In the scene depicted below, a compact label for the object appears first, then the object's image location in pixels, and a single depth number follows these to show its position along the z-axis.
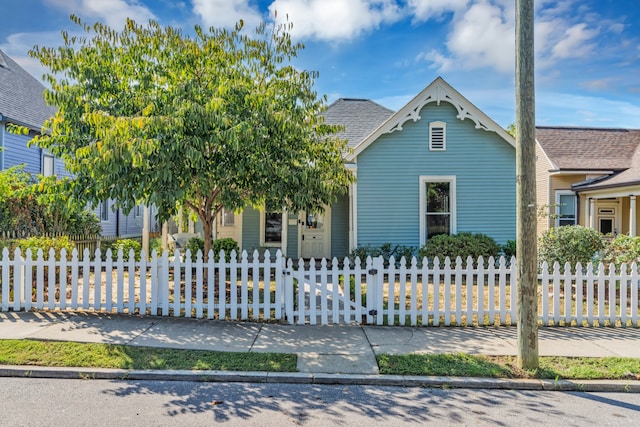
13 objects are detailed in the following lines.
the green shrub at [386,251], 12.10
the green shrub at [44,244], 8.81
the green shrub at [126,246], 12.63
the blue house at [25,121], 14.11
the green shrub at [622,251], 7.91
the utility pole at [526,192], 4.62
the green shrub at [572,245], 8.77
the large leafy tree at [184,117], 5.95
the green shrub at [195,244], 12.20
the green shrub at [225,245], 12.37
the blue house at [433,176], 12.52
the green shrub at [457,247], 11.38
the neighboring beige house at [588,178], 15.89
